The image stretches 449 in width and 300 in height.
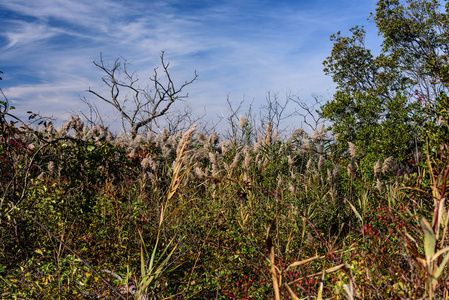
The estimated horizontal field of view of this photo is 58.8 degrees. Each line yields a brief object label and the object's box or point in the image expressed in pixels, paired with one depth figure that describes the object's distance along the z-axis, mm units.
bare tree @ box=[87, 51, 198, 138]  14688
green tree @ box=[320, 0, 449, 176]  15312
